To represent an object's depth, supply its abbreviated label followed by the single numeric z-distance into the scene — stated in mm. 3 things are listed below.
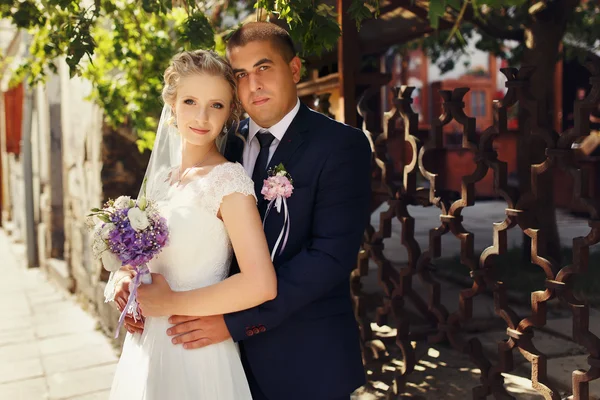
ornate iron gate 2559
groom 2213
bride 2141
